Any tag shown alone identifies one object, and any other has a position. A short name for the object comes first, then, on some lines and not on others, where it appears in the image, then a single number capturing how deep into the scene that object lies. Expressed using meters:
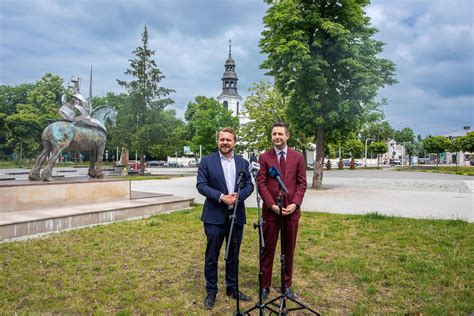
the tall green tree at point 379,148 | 65.38
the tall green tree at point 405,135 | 107.00
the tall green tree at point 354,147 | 57.88
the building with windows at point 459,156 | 62.75
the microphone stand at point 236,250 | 3.18
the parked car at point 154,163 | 59.52
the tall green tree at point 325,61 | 14.51
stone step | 6.57
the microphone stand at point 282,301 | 3.28
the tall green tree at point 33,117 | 41.09
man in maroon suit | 3.73
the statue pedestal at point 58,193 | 7.78
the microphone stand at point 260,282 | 2.88
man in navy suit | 3.67
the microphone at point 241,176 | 3.20
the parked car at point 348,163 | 63.19
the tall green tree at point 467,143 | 50.78
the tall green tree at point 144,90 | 30.00
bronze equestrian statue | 8.92
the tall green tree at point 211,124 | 38.03
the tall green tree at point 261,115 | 34.25
